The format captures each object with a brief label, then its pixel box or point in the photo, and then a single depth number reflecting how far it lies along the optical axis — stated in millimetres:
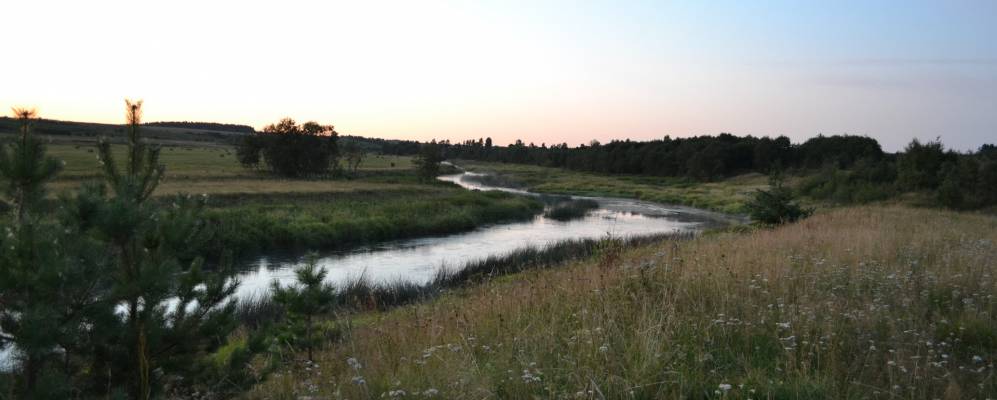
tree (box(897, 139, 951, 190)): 35281
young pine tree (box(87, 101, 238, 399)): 3771
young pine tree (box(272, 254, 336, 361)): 7246
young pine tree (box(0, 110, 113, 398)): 3191
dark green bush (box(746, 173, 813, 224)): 21844
